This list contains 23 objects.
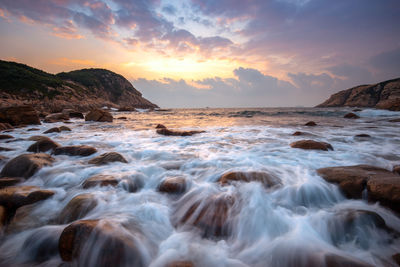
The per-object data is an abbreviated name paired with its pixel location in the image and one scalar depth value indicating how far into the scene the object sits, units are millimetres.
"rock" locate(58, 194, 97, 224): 2508
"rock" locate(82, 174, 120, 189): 3328
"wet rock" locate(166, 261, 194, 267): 1728
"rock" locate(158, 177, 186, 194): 3277
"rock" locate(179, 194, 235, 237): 2309
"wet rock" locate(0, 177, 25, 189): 3255
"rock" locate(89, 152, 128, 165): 4518
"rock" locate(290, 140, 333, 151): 5391
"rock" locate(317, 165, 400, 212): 2414
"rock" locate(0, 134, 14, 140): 7392
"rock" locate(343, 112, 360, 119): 18625
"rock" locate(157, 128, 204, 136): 8805
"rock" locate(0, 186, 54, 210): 2664
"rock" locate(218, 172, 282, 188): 3312
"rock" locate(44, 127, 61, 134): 9227
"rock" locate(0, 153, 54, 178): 3713
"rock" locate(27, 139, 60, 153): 5527
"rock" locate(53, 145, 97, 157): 5235
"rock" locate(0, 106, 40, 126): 11477
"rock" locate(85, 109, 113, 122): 16438
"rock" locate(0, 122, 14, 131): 9928
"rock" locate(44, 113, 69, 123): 15191
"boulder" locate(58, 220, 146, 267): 1744
